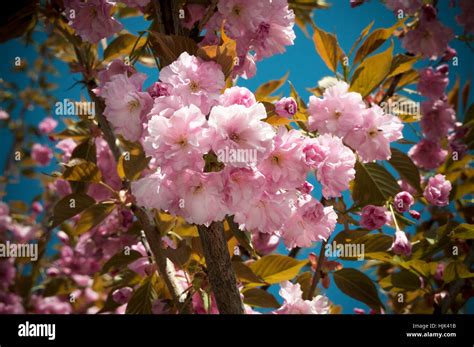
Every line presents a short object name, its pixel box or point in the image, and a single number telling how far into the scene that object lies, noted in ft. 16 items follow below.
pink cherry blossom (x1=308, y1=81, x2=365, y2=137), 2.75
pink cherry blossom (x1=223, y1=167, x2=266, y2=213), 2.09
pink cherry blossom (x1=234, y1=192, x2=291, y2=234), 2.22
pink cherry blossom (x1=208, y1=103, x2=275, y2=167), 2.01
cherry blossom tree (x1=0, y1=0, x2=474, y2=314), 2.11
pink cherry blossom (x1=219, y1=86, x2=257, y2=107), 2.15
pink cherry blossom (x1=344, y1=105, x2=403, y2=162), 2.76
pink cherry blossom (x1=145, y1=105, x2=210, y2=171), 2.00
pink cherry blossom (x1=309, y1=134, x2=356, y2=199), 2.39
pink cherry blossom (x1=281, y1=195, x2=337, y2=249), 2.47
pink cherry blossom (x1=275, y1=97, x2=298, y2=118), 2.39
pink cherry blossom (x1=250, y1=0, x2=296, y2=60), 2.59
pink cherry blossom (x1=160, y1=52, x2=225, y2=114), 2.14
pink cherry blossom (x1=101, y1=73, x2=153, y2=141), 2.29
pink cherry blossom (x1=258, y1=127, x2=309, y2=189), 2.17
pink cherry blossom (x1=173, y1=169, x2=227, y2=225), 2.09
